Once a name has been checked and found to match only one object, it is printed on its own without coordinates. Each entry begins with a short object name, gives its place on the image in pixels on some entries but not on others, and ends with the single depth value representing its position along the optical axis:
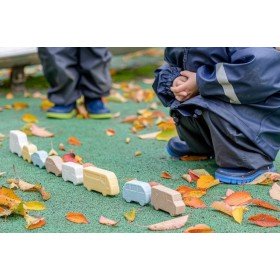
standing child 4.43
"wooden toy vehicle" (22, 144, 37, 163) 3.29
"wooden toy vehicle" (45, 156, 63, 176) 3.03
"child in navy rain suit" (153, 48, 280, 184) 2.84
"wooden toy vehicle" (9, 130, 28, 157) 3.42
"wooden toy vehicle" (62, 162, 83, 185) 2.91
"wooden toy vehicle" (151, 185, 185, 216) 2.50
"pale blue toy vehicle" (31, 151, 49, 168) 3.17
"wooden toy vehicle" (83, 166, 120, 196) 2.74
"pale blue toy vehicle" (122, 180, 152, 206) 2.61
